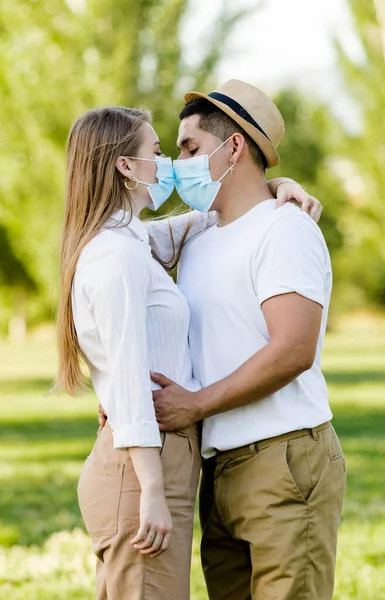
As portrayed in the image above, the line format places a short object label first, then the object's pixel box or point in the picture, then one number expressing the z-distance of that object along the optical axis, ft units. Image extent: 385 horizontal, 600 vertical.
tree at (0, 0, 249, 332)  50.16
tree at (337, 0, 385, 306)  77.36
